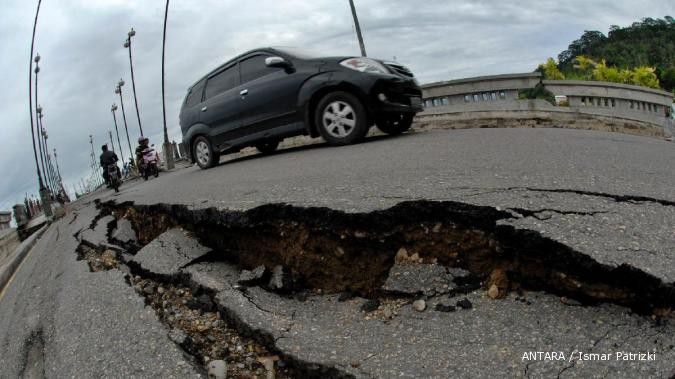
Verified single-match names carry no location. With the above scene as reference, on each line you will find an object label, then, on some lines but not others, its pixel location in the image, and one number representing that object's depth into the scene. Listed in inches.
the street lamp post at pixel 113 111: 2273.6
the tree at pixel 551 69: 1284.2
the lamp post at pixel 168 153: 834.8
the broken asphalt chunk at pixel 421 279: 103.7
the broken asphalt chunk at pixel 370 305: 104.0
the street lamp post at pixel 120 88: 1908.2
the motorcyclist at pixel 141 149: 625.0
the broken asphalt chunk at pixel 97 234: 222.7
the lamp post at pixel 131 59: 1272.1
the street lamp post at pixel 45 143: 1900.3
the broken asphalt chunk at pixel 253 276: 125.3
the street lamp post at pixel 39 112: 1633.1
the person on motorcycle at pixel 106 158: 564.5
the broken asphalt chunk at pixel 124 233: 215.9
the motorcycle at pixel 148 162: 620.7
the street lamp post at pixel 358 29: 662.2
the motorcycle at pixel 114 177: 539.8
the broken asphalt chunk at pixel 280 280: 119.7
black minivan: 266.2
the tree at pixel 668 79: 2353.6
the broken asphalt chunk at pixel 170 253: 148.6
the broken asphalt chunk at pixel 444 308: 96.7
